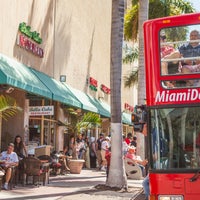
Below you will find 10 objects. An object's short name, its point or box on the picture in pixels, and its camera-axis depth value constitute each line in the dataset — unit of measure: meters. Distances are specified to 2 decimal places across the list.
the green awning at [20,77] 13.64
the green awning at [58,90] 17.55
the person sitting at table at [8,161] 13.16
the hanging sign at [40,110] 16.12
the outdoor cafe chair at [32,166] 14.26
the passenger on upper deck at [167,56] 7.03
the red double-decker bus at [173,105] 6.56
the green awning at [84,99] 21.65
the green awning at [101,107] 25.25
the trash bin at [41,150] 17.41
